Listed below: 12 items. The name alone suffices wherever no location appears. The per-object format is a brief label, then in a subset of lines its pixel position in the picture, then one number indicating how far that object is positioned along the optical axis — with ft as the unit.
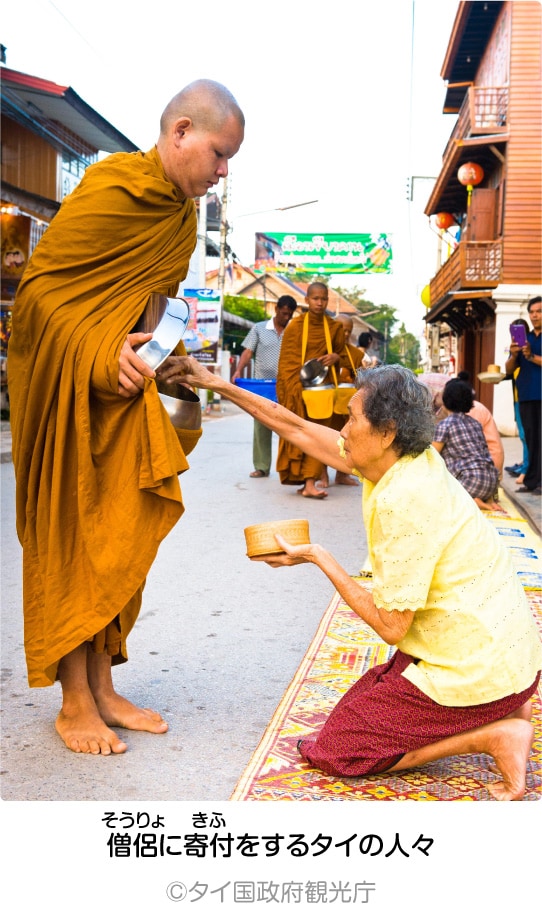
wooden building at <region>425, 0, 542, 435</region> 66.59
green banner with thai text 114.21
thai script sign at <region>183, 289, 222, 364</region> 76.28
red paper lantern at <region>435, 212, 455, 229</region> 97.86
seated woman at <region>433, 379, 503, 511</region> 24.06
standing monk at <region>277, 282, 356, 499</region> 28.96
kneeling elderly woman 8.64
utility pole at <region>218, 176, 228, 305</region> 80.69
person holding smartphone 30.22
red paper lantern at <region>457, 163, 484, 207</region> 75.77
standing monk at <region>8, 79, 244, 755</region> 9.70
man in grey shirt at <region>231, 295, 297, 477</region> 34.01
